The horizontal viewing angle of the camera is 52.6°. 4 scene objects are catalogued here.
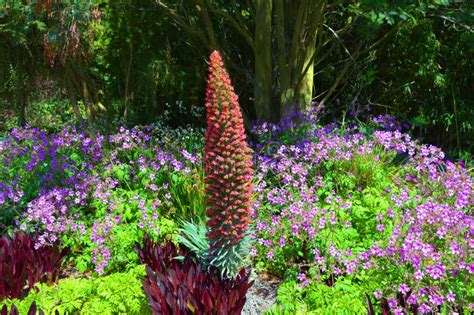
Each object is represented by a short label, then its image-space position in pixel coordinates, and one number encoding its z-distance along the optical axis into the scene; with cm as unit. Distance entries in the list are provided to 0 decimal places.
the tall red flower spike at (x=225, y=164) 317
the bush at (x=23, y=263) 349
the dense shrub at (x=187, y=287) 295
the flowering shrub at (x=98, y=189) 404
